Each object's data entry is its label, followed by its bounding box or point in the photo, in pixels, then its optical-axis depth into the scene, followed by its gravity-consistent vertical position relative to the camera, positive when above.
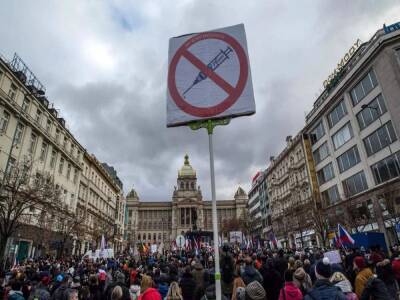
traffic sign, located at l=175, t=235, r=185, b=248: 27.24 +1.54
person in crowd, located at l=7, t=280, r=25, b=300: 6.78 -0.69
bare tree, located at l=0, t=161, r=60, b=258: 17.66 +4.75
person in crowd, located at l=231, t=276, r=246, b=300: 6.46 -0.68
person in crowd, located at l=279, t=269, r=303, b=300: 5.08 -0.70
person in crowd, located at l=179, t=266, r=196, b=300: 7.59 -0.76
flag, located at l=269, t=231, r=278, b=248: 26.72 +1.12
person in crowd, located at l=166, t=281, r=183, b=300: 5.54 -0.69
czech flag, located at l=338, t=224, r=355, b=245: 15.44 +0.72
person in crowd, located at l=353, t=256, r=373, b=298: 6.80 -0.57
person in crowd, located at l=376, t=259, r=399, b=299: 7.66 -0.61
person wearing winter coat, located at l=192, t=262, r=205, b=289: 8.91 -0.57
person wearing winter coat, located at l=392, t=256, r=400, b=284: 9.62 -0.61
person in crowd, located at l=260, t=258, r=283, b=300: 8.09 -0.83
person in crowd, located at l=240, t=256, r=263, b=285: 7.67 -0.55
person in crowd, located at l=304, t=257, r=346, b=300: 3.93 -0.51
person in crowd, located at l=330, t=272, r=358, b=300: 5.30 -0.61
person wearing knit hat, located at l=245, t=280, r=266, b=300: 5.06 -0.66
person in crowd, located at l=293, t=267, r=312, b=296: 5.82 -0.49
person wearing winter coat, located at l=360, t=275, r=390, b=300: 5.14 -0.74
